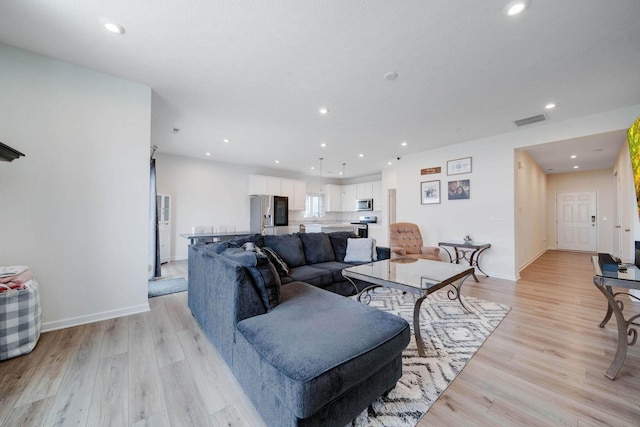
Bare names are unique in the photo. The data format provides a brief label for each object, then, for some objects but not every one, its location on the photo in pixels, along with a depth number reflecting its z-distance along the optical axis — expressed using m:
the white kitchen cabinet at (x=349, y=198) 8.91
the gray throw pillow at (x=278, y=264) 2.60
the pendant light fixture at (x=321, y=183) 9.12
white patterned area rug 1.40
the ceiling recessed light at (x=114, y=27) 1.87
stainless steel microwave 8.22
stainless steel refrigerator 6.58
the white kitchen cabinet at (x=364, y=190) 8.32
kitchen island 7.05
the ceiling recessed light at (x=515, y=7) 1.66
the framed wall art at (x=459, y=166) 4.74
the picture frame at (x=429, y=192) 5.16
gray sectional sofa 1.08
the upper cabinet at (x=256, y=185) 6.94
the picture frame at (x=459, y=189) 4.75
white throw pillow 3.59
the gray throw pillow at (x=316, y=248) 3.49
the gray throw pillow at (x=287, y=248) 3.25
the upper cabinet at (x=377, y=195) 8.07
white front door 6.87
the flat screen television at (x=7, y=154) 1.85
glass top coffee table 2.09
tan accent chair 4.52
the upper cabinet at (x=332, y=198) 9.00
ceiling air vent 3.56
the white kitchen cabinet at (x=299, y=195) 7.79
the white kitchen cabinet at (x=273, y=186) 7.15
